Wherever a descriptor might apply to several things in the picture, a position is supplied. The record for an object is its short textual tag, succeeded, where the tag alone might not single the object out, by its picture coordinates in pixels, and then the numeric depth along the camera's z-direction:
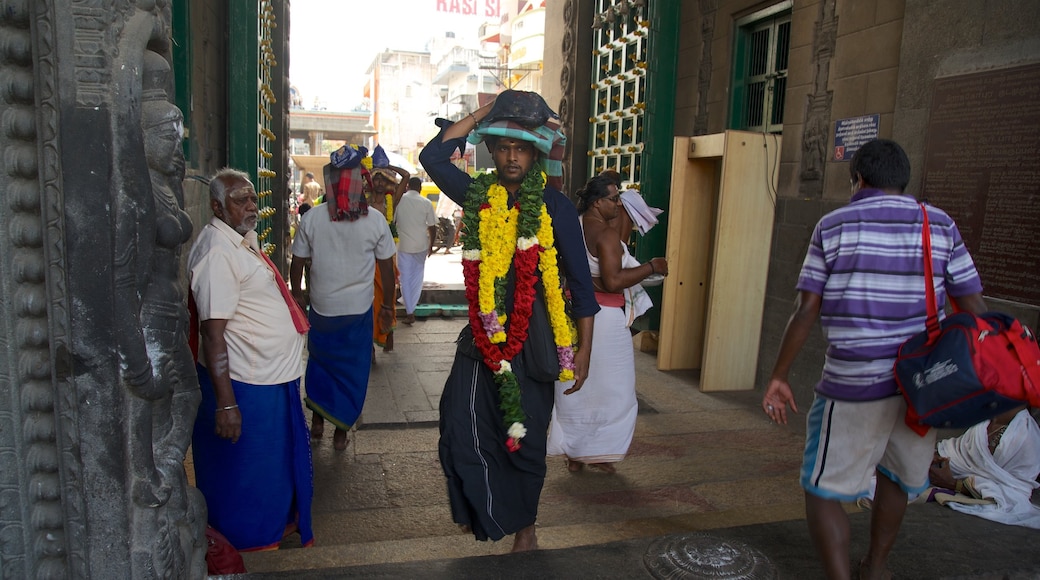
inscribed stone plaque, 3.94
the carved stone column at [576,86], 9.25
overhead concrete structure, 34.31
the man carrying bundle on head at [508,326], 3.03
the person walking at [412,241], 8.49
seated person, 3.52
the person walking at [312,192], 12.83
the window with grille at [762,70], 6.44
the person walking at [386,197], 7.07
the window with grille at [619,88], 8.05
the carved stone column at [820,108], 5.53
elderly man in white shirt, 2.95
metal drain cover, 2.80
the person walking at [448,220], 20.02
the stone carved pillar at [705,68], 7.20
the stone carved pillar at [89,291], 1.72
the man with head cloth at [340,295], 4.57
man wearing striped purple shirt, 2.60
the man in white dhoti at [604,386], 4.41
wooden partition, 6.24
